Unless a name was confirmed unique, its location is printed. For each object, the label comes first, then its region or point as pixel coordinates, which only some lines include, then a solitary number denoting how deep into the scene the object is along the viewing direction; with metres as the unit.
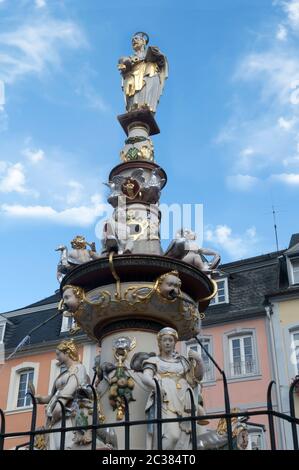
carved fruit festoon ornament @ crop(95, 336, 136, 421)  6.70
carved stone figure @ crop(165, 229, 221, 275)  7.55
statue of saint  9.62
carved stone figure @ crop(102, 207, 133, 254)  7.45
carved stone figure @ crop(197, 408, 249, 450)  6.00
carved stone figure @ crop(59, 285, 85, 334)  7.39
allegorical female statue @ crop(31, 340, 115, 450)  5.82
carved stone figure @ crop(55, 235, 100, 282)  7.74
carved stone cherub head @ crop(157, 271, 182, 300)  7.08
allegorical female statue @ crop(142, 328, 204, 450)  5.95
